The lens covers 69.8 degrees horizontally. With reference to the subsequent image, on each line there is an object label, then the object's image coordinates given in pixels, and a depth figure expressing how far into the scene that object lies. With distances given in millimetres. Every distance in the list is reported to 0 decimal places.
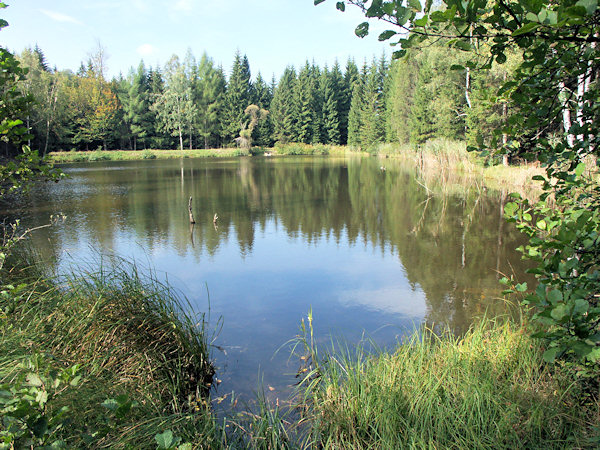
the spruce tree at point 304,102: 55656
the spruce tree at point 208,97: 51188
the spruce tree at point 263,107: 54984
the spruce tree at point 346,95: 59500
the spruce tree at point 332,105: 57406
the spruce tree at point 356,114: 53281
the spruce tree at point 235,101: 52656
